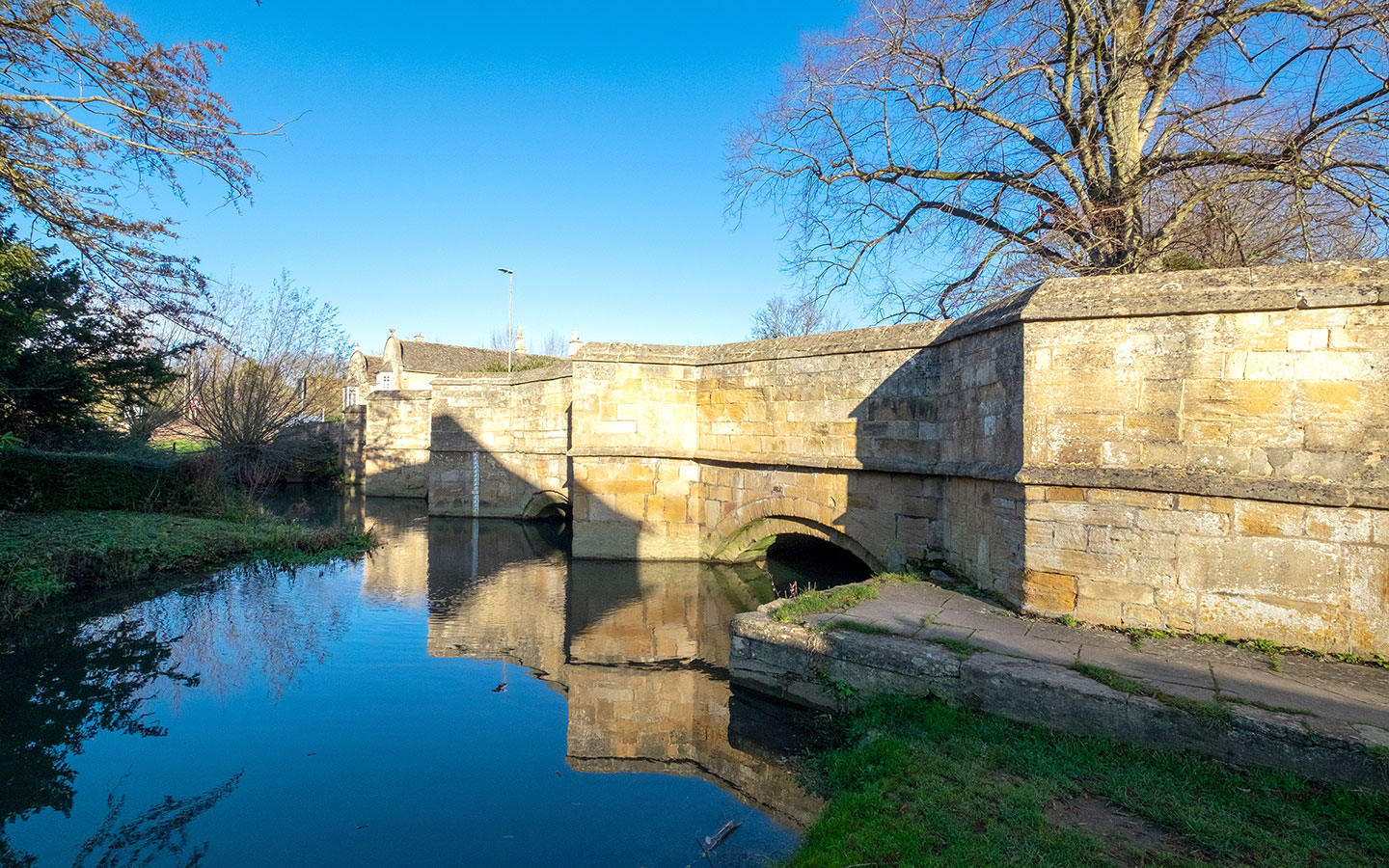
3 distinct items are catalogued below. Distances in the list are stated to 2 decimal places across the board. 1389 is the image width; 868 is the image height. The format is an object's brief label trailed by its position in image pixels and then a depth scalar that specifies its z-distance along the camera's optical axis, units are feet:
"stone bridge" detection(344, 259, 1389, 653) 14.33
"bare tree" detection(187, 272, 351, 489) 57.26
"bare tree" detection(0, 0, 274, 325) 20.29
